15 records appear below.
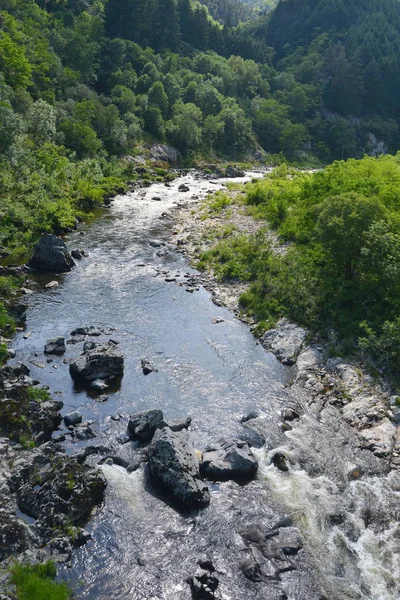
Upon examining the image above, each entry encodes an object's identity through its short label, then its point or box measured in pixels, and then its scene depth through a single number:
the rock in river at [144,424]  20.27
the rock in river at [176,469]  17.09
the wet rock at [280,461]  19.36
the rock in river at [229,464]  18.62
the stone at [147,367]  25.47
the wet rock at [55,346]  26.36
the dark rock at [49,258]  37.50
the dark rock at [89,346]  26.23
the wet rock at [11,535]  14.23
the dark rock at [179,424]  20.52
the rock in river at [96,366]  23.98
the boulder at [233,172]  96.21
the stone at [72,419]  20.81
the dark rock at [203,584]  13.66
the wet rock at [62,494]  15.71
